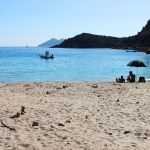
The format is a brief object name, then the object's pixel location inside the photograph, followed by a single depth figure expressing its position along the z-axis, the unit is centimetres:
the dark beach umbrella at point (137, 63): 1525
